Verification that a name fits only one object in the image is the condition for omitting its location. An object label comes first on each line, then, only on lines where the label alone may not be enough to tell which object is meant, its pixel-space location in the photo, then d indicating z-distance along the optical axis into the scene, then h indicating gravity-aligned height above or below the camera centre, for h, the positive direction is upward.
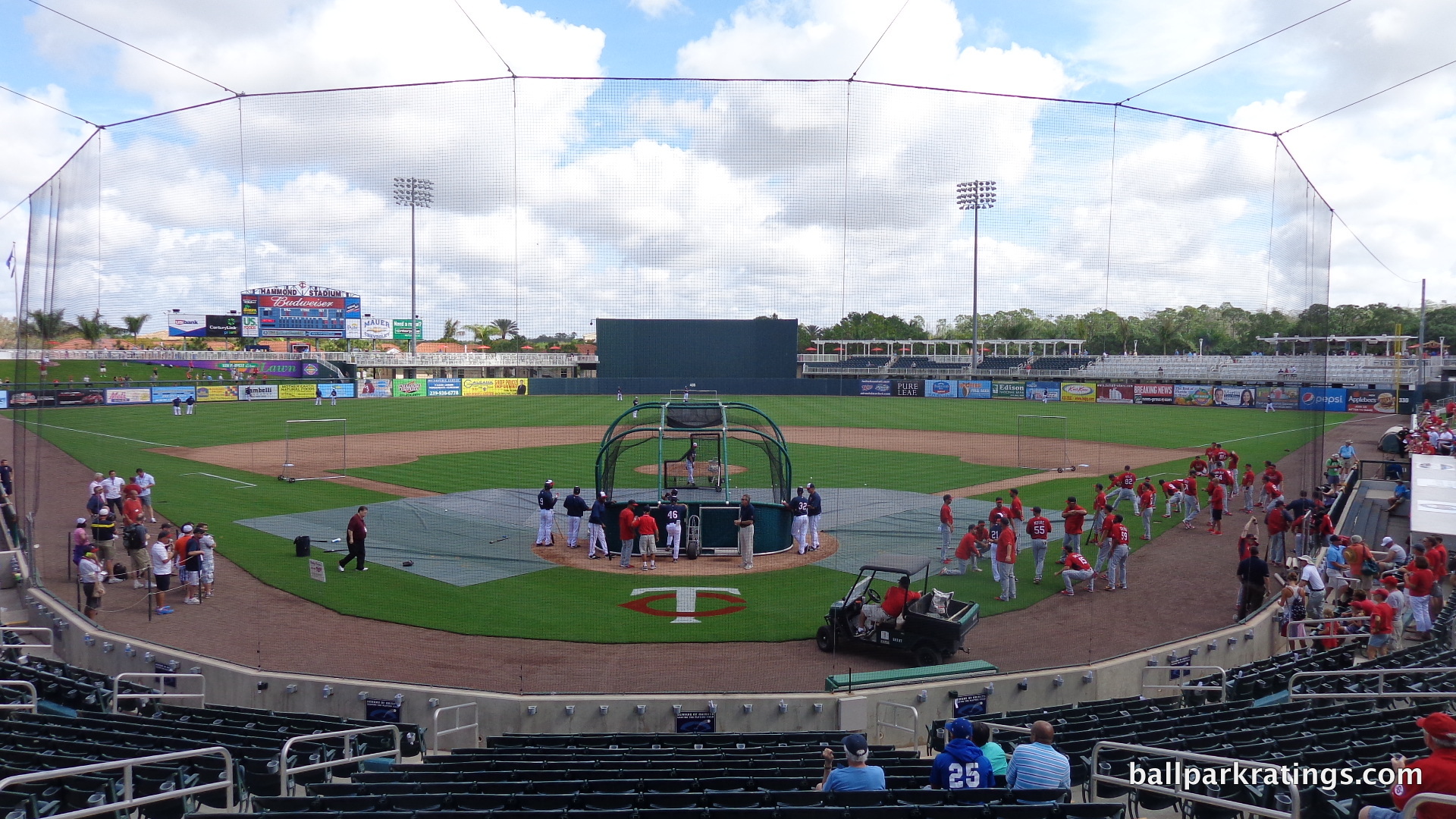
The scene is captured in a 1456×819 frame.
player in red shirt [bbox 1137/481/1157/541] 19.58 -2.89
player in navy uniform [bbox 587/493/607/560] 16.44 -2.98
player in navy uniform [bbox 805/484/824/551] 16.73 -2.72
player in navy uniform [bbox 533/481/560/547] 17.06 -2.93
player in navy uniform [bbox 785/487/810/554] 16.84 -2.83
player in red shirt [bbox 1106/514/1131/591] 14.17 -3.09
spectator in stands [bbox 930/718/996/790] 5.34 -2.60
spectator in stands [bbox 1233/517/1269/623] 12.45 -3.08
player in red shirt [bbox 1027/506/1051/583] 14.98 -2.82
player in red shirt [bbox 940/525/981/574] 14.89 -3.07
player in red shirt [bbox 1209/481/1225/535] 18.91 -2.73
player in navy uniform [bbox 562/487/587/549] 16.77 -2.81
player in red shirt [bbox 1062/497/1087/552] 15.00 -2.60
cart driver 11.14 -3.17
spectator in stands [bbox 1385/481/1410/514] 20.39 -2.81
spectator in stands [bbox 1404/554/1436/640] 11.24 -2.91
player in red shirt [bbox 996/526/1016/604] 13.56 -2.98
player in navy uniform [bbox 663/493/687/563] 16.38 -2.84
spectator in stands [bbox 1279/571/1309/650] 11.70 -3.31
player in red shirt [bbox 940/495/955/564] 16.00 -2.89
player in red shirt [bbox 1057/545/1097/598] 13.92 -3.25
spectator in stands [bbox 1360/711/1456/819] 4.36 -2.09
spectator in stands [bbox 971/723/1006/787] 5.79 -2.71
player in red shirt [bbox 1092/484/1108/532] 16.63 -2.64
